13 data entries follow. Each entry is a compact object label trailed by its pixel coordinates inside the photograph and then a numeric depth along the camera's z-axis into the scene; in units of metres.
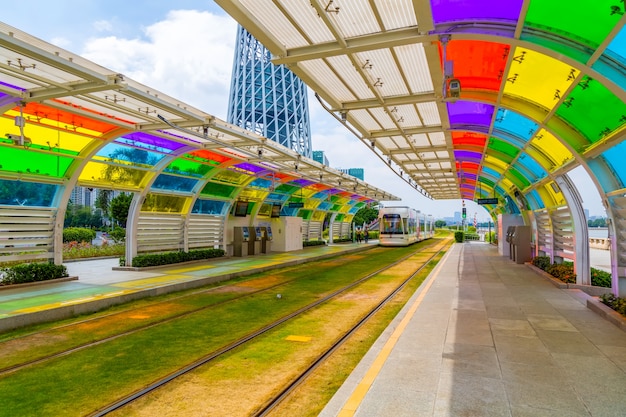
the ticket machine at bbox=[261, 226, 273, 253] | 27.20
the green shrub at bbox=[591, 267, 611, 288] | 11.65
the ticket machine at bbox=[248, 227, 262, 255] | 25.28
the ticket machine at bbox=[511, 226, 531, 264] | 19.97
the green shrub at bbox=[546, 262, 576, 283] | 12.36
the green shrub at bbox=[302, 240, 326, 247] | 34.47
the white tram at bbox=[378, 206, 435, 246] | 34.78
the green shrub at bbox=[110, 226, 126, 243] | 33.38
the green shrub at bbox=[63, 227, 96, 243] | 32.03
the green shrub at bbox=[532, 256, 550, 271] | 15.84
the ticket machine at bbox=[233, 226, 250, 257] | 24.11
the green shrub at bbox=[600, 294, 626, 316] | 8.01
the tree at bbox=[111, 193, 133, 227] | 38.53
